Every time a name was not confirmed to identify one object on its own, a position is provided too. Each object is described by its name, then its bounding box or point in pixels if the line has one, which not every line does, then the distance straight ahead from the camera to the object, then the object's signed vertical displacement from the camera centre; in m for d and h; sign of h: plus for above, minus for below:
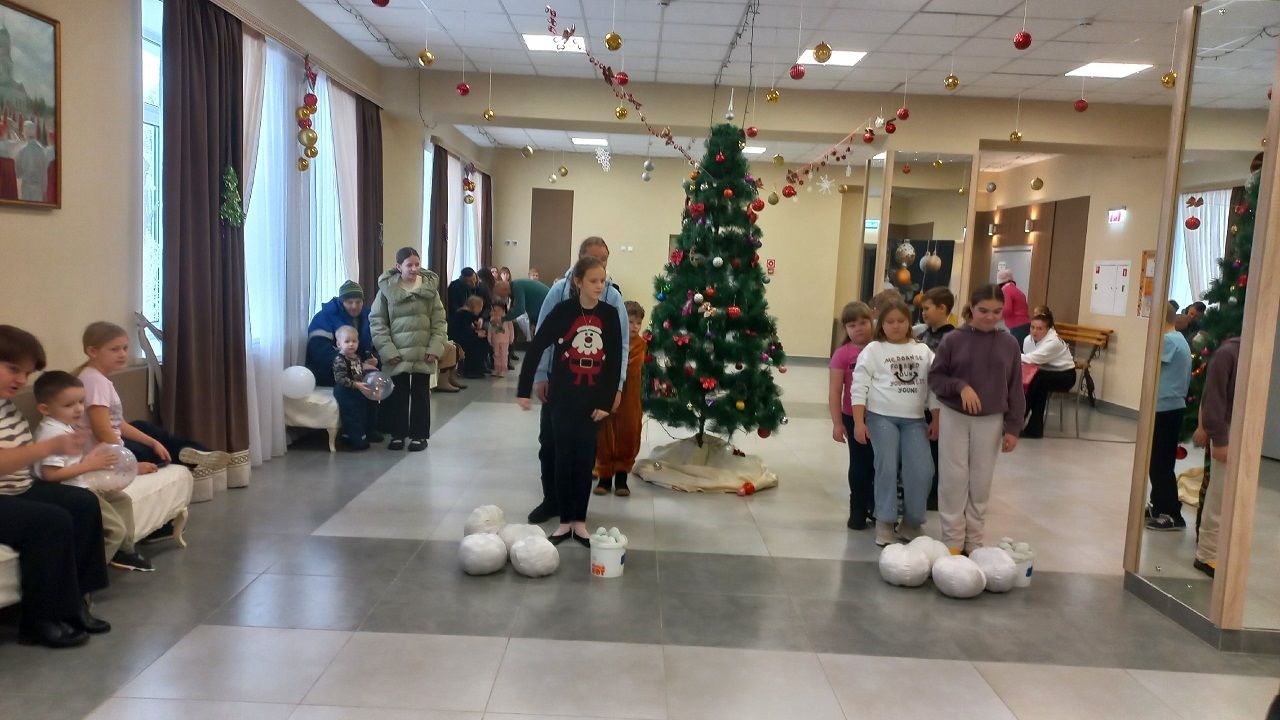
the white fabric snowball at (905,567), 3.88 -1.26
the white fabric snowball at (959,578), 3.77 -1.26
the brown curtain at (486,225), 14.19 +0.71
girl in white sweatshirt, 4.39 -0.61
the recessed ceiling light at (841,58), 7.50 +2.04
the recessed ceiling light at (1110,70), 7.46 +2.05
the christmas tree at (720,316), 5.66 -0.25
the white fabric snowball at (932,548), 3.97 -1.20
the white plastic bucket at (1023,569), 3.97 -1.27
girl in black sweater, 4.13 -0.45
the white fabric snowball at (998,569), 3.86 -1.24
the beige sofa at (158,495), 3.69 -1.11
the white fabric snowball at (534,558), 3.76 -1.27
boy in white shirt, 3.20 -0.75
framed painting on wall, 3.61 +0.59
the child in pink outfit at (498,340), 11.42 -0.98
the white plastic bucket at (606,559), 3.82 -1.28
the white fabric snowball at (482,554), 3.76 -1.27
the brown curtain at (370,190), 8.02 +0.67
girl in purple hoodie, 4.08 -0.55
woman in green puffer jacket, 6.41 -0.57
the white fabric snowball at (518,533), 3.91 -1.22
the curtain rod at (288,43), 5.38 +1.57
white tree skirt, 5.58 -1.28
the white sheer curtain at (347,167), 7.47 +0.83
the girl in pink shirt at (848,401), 4.84 -0.63
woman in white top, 8.22 -0.66
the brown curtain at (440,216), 11.27 +0.66
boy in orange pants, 5.39 -1.02
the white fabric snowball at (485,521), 4.14 -1.24
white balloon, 6.10 -0.90
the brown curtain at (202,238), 4.73 +0.08
